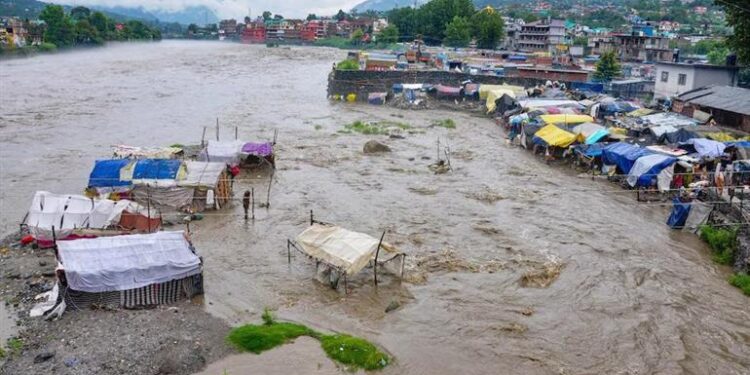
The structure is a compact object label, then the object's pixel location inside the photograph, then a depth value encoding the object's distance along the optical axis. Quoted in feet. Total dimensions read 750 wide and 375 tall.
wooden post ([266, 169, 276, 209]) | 65.46
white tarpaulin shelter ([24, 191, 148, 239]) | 51.29
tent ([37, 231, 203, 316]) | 39.81
